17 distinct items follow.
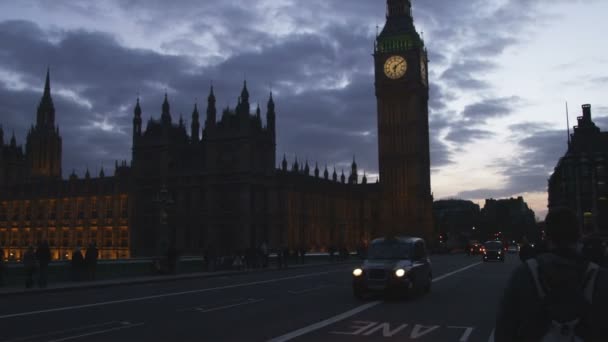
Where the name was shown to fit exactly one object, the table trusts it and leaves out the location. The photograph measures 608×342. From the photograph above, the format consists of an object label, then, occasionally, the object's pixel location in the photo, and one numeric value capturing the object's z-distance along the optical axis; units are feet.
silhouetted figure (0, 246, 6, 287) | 85.66
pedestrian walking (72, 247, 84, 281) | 97.71
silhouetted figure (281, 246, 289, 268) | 160.39
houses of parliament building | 273.54
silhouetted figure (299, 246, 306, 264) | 184.34
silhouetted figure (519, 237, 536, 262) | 74.17
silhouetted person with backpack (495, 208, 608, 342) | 12.94
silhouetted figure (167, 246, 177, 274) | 120.57
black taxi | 64.85
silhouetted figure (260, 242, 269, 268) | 158.92
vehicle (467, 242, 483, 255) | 308.81
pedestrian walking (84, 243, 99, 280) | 100.01
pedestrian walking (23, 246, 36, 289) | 84.12
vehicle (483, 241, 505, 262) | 188.23
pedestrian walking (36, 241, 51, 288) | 86.02
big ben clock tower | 379.35
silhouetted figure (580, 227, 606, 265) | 50.42
